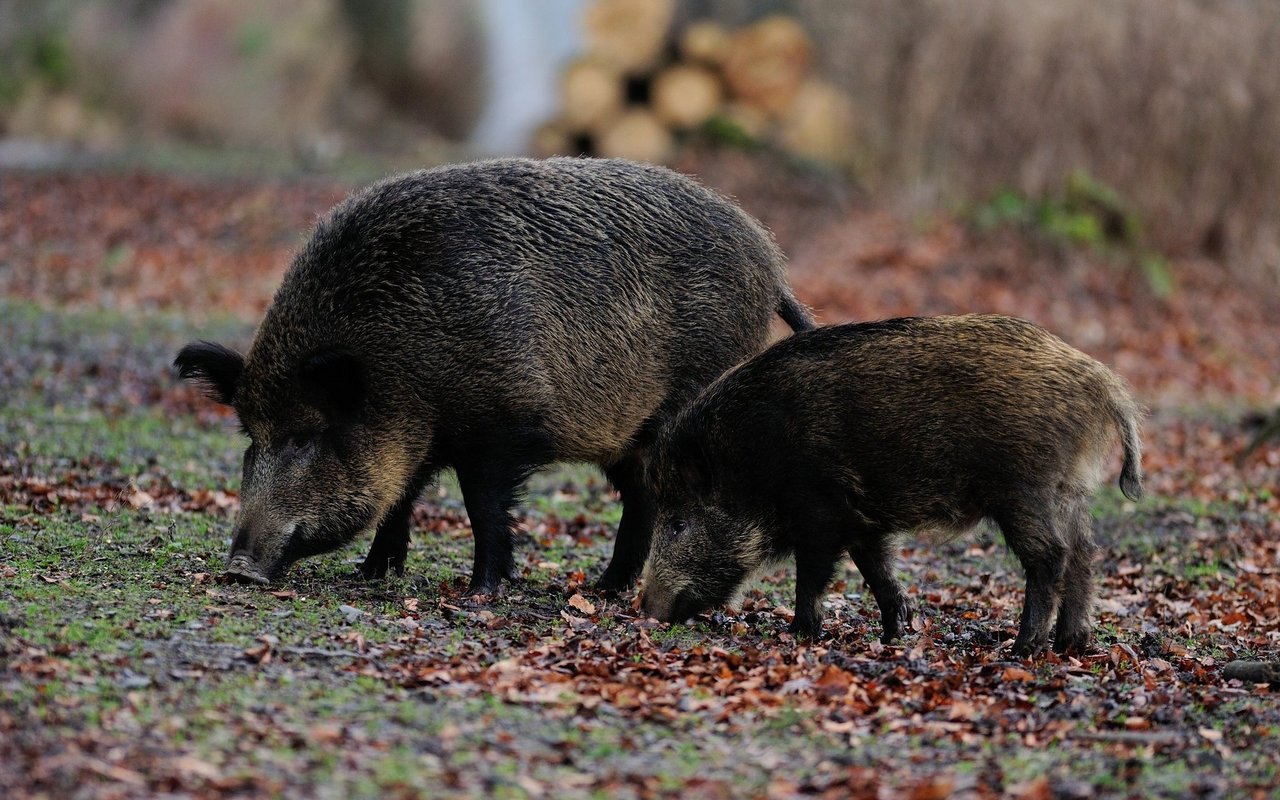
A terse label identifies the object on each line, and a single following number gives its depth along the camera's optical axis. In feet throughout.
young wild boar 45.47
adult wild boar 48.85
